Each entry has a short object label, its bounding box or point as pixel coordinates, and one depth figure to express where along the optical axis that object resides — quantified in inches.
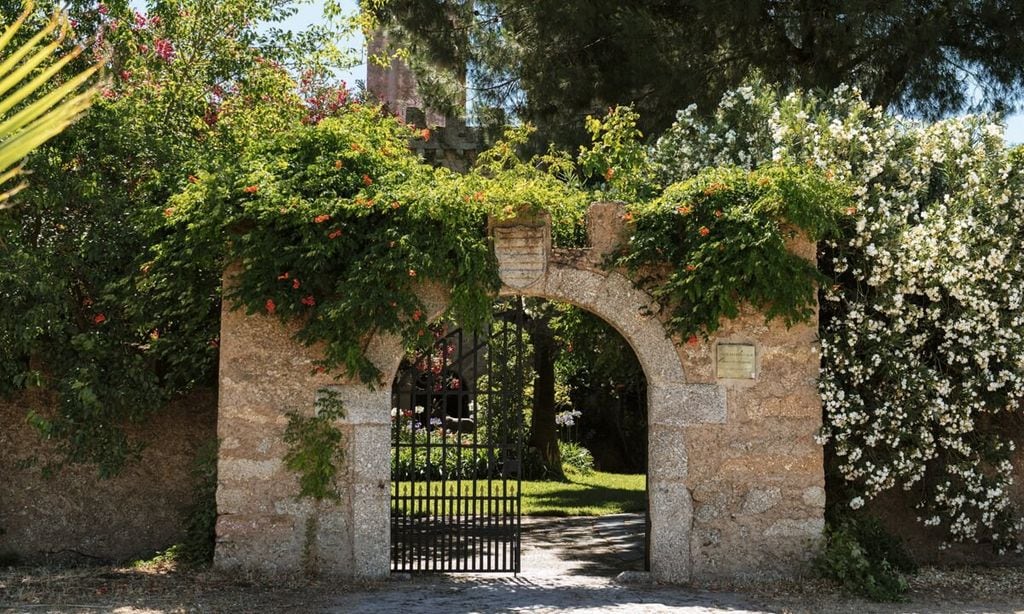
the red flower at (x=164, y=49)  327.6
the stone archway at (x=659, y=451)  270.4
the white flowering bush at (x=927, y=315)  273.1
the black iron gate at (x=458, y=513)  277.7
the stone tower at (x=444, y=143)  660.1
